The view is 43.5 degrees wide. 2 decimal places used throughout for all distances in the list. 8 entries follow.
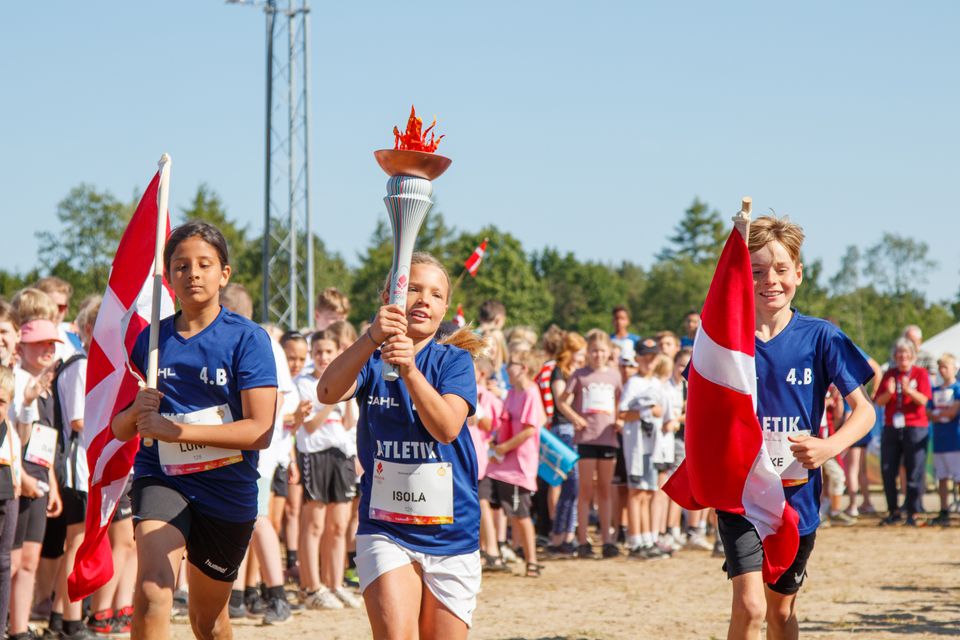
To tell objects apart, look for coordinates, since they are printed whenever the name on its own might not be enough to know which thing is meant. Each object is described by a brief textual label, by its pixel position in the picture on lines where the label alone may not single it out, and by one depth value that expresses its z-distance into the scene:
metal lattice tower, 23.92
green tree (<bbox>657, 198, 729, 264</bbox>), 133.50
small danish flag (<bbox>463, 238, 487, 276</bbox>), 12.64
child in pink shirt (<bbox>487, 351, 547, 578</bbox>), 11.09
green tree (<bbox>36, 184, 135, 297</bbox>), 66.00
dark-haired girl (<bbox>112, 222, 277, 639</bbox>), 5.07
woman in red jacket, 15.12
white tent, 25.41
